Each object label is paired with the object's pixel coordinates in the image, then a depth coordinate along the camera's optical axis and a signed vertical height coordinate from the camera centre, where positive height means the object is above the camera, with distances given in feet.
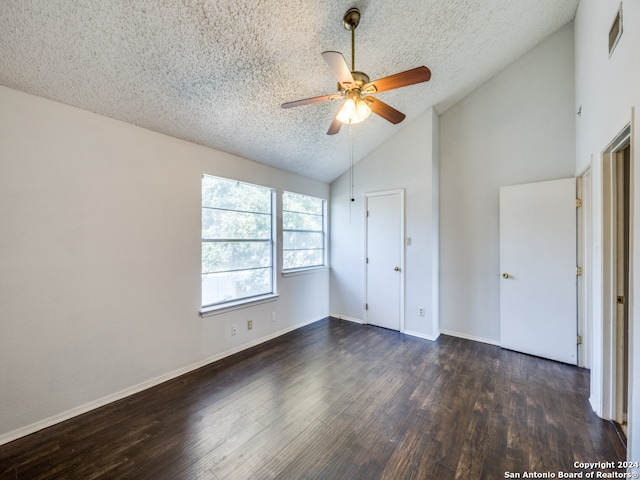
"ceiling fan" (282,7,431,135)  5.32 +3.43
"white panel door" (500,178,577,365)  9.62 -1.18
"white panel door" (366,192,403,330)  12.94 -1.04
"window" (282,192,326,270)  13.23 +0.47
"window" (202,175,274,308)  10.01 -0.04
